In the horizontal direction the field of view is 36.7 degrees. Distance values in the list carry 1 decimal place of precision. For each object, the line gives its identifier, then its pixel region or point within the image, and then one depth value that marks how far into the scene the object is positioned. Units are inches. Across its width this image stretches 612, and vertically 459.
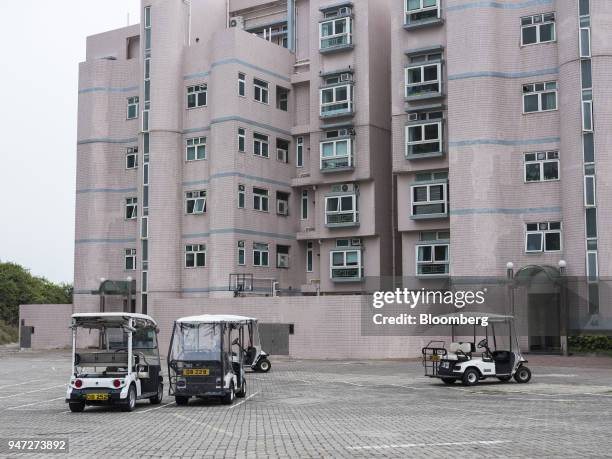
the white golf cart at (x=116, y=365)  844.6
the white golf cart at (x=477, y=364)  1138.0
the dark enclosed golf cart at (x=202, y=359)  909.2
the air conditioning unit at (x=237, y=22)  2252.5
